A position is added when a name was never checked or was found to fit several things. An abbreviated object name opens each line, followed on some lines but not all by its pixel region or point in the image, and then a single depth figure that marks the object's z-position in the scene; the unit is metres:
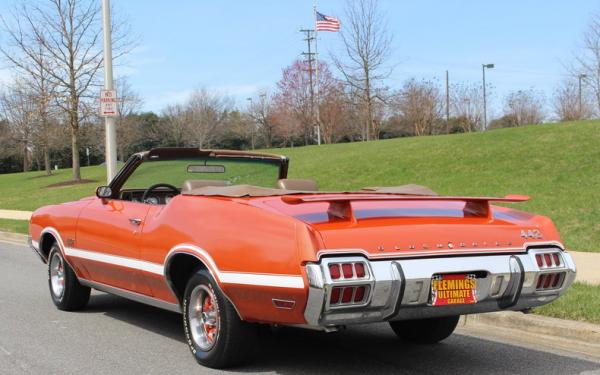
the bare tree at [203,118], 67.25
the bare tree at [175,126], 69.06
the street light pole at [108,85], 13.77
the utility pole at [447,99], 49.79
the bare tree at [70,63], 32.66
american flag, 39.47
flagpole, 46.83
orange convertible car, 3.90
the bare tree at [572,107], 49.09
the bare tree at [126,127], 52.49
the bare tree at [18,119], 48.57
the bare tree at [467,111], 55.28
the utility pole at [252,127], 74.34
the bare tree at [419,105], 52.66
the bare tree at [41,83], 32.31
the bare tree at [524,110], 56.25
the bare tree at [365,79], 40.34
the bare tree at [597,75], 34.12
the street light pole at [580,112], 46.66
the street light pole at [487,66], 43.14
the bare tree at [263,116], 73.74
